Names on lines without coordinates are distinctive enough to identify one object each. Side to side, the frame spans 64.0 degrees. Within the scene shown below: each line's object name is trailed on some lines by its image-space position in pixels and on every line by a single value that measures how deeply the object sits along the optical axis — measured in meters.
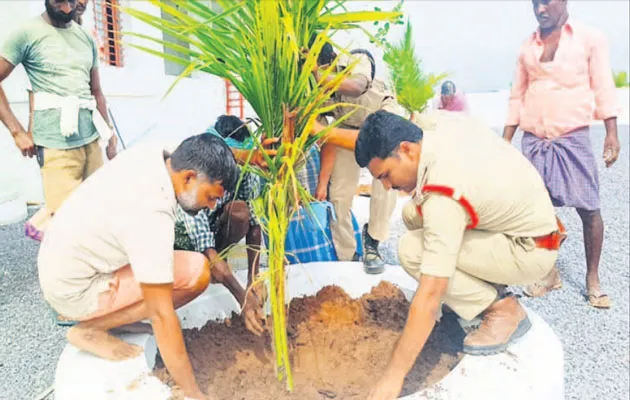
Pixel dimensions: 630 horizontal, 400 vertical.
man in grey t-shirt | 2.39
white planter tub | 1.30
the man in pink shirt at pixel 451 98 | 6.39
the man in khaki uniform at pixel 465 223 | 1.37
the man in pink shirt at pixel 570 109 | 2.69
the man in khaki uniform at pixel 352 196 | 2.65
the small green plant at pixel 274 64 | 1.24
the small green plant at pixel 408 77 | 7.18
